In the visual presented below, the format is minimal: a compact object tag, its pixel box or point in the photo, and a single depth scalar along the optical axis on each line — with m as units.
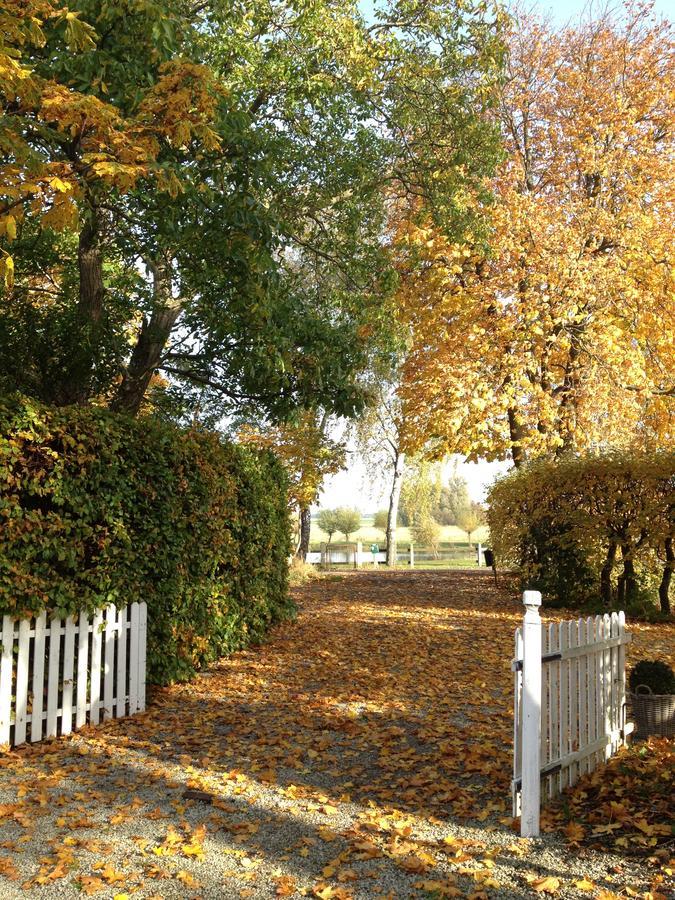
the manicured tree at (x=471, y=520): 48.17
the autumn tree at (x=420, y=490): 38.41
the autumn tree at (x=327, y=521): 50.88
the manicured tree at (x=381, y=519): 55.28
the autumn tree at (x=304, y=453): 22.86
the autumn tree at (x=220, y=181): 7.61
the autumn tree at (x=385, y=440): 32.16
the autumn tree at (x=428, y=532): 43.81
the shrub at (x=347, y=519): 50.22
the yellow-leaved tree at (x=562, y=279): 17.89
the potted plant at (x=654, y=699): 6.20
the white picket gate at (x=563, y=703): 4.60
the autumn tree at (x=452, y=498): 72.38
